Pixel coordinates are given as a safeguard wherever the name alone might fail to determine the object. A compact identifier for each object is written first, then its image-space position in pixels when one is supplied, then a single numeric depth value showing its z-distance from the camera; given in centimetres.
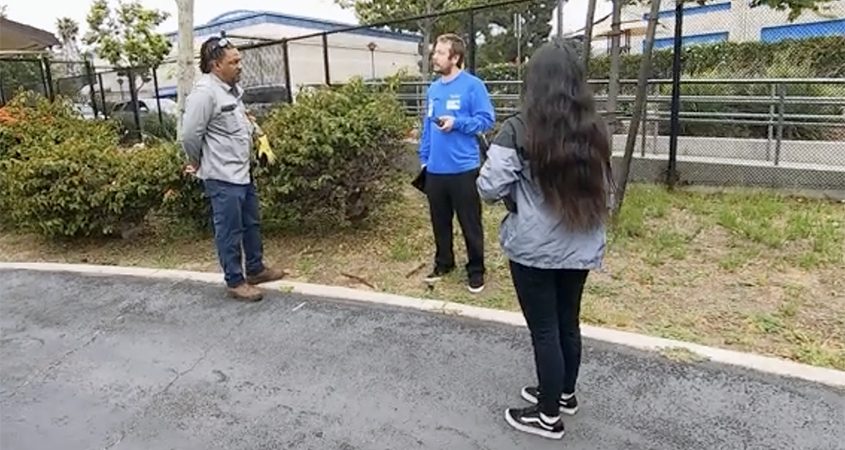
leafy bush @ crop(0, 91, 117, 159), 665
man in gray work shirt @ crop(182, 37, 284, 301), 406
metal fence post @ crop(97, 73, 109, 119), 1415
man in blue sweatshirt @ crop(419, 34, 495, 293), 405
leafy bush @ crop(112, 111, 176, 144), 1371
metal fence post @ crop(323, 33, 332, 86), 820
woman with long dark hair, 227
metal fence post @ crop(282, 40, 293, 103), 876
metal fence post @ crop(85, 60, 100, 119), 1366
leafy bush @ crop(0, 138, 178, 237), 546
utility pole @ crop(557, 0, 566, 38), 822
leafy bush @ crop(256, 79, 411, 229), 511
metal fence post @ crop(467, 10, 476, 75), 703
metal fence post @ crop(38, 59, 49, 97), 1177
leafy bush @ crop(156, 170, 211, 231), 547
